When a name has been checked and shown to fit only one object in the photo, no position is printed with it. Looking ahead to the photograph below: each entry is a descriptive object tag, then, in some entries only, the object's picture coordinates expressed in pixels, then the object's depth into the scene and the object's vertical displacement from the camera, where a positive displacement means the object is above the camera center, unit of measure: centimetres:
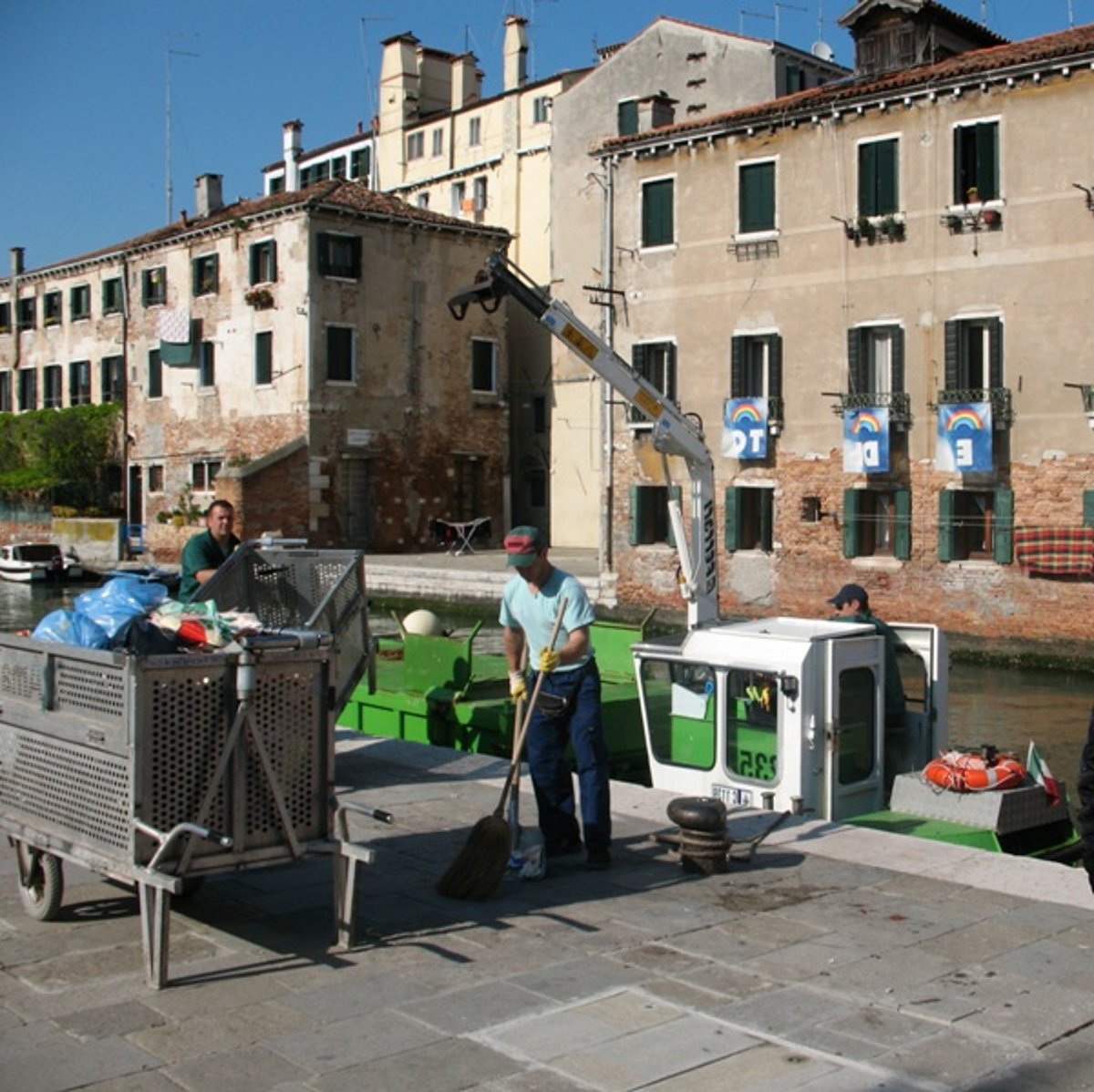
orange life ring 952 -175
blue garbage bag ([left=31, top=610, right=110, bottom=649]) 616 -52
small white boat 4138 -156
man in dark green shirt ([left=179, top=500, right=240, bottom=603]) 938 -27
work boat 936 -155
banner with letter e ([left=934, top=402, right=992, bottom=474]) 2445 +118
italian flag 988 -185
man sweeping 722 -97
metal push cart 550 -102
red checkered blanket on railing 2362 -71
